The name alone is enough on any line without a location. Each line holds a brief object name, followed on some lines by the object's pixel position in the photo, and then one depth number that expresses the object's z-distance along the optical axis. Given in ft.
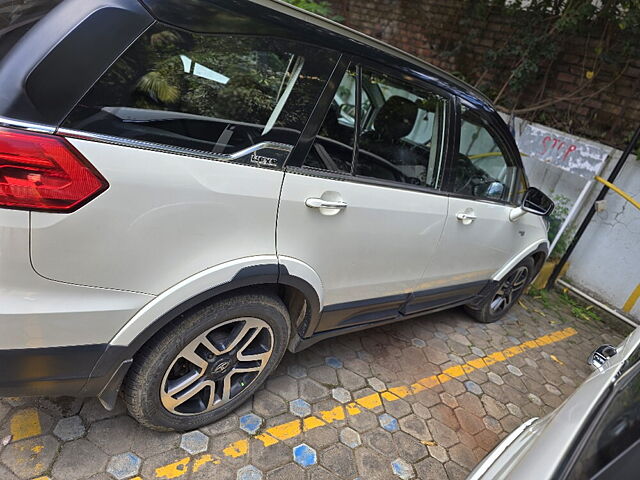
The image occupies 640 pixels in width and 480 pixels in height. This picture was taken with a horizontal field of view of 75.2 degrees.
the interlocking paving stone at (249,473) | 6.08
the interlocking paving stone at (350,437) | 7.11
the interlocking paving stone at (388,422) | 7.67
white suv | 3.94
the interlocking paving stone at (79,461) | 5.56
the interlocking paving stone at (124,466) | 5.72
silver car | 3.77
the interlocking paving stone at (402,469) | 6.83
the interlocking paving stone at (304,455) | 6.54
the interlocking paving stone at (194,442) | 6.29
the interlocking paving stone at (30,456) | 5.46
